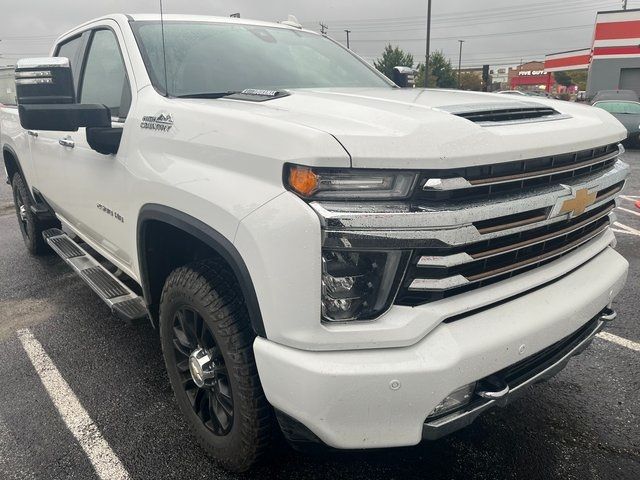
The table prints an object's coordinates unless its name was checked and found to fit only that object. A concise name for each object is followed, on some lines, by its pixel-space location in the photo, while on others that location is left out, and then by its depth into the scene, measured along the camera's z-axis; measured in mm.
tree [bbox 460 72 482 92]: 72038
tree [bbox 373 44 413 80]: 50538
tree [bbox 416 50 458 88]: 55375
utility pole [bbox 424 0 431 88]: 31497
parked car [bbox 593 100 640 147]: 14438
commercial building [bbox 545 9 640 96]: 31141
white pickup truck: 1659
